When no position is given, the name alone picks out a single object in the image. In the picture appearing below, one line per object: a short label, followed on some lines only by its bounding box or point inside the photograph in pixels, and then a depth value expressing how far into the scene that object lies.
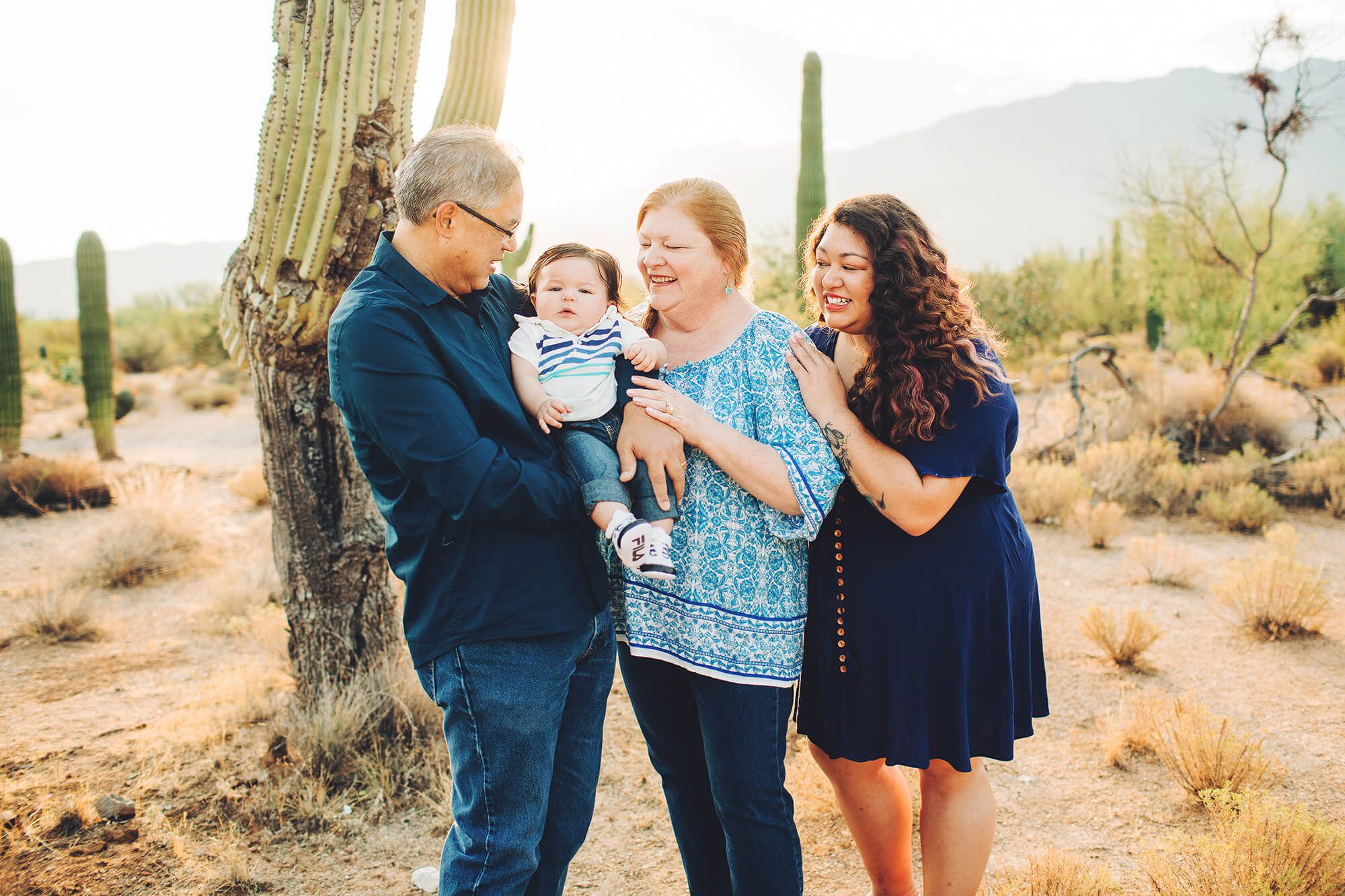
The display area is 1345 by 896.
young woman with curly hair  2.20
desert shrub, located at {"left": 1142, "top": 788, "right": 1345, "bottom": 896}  2.63
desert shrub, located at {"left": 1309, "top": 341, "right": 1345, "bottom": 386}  14.55
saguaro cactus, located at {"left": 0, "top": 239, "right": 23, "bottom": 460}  11.90
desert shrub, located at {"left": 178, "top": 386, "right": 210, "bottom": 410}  19.53
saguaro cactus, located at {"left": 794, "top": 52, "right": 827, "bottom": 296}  9.92
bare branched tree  9.77
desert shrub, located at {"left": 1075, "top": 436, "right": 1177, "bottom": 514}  8.48
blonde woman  2.14
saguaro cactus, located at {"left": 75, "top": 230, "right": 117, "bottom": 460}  13.01
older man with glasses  1.89
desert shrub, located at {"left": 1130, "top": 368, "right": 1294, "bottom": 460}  9.88
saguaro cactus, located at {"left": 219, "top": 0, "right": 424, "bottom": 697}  3.26
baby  2.08
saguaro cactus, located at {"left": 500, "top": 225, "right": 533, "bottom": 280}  8.16
